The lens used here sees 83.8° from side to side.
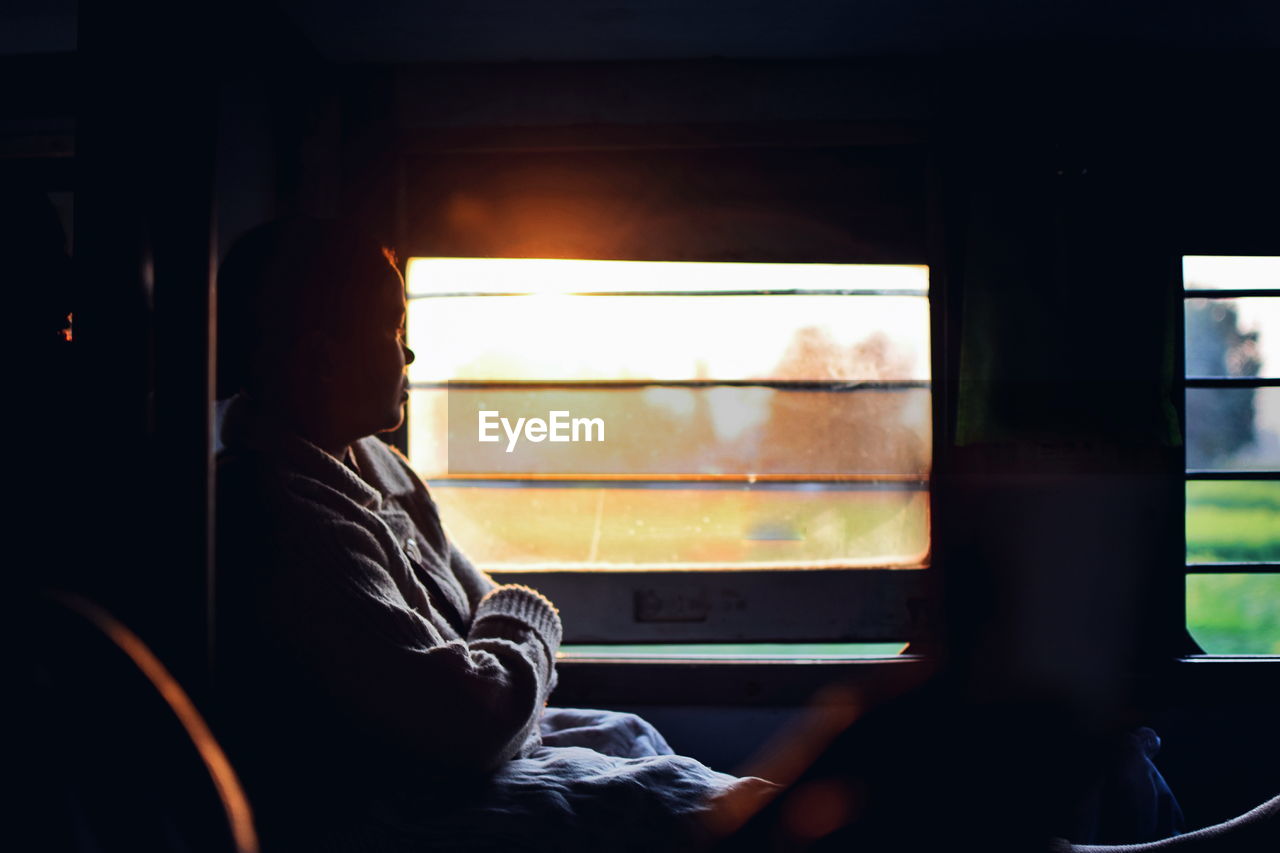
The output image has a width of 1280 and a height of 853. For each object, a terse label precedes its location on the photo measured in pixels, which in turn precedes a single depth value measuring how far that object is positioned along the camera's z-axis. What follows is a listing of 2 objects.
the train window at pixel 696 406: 2.09
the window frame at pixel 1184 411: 2.03
